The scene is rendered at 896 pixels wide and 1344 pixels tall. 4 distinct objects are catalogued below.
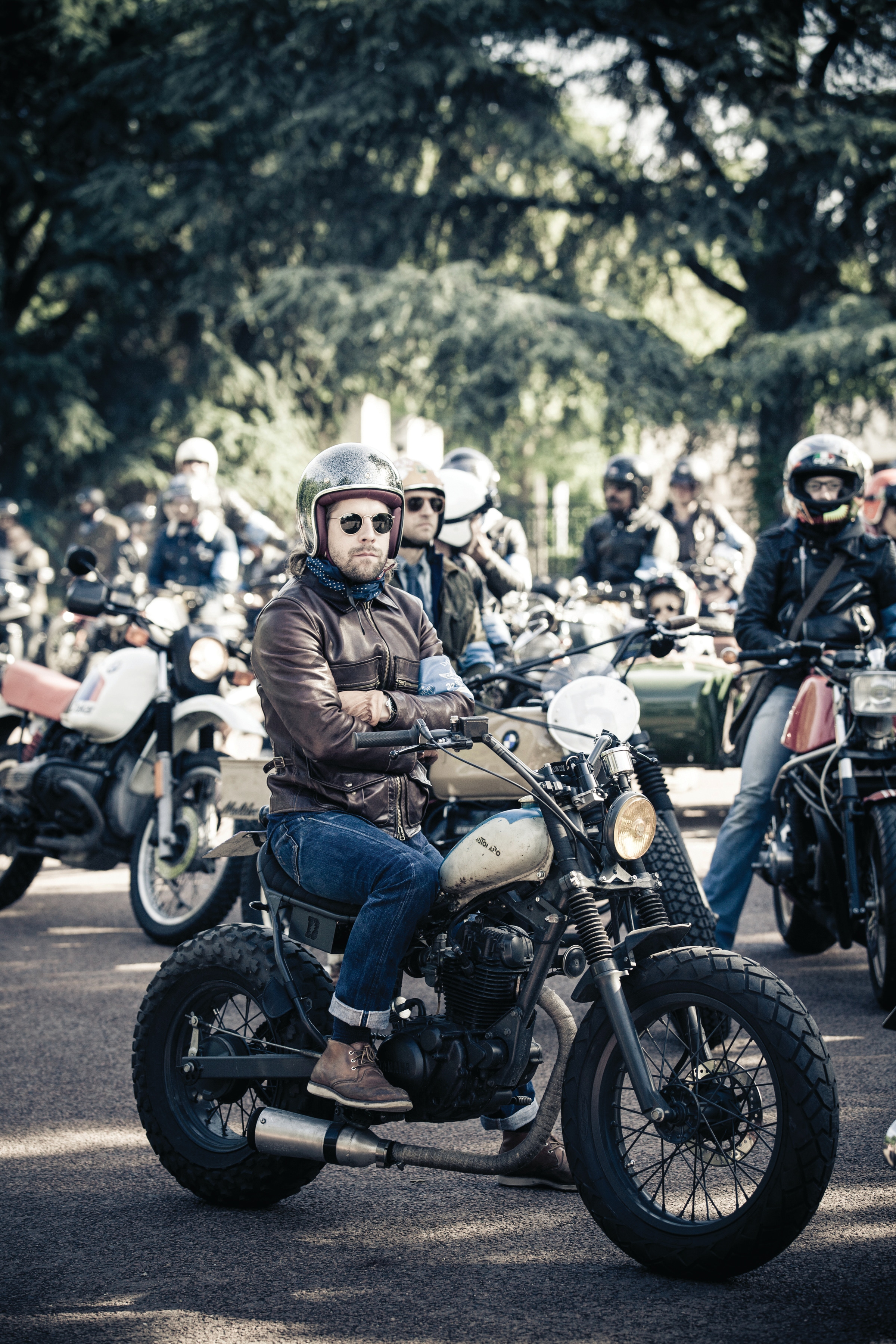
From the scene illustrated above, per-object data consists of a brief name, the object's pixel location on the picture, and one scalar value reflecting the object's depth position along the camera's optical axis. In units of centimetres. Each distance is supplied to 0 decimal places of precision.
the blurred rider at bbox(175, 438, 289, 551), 1312
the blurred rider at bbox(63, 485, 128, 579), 1680
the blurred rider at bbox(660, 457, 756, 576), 1195
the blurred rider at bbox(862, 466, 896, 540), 1022
